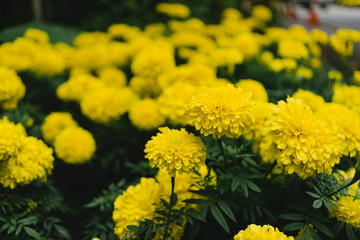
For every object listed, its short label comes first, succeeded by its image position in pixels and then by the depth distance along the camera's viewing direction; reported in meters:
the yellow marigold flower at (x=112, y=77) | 1.11
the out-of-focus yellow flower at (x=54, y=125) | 0.95
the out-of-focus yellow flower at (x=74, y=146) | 0.90
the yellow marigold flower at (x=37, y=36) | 1.26
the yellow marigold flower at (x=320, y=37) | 1.42
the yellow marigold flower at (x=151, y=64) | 1.00
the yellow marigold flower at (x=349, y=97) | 0.92
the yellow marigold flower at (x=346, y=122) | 0.79
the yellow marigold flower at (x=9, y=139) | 0.77
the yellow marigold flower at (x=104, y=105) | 0.96
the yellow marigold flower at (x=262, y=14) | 1.88
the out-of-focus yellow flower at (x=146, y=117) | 0.95
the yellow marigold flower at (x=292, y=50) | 1.20
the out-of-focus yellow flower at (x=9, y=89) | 0.89
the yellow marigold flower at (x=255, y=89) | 0.93
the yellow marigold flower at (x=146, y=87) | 1.07
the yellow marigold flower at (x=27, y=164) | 0.79
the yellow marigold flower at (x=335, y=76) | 1.03
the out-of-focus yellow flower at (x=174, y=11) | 1.64
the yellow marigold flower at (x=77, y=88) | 1.02
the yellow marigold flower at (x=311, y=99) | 0.88
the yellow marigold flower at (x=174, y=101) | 0.88
